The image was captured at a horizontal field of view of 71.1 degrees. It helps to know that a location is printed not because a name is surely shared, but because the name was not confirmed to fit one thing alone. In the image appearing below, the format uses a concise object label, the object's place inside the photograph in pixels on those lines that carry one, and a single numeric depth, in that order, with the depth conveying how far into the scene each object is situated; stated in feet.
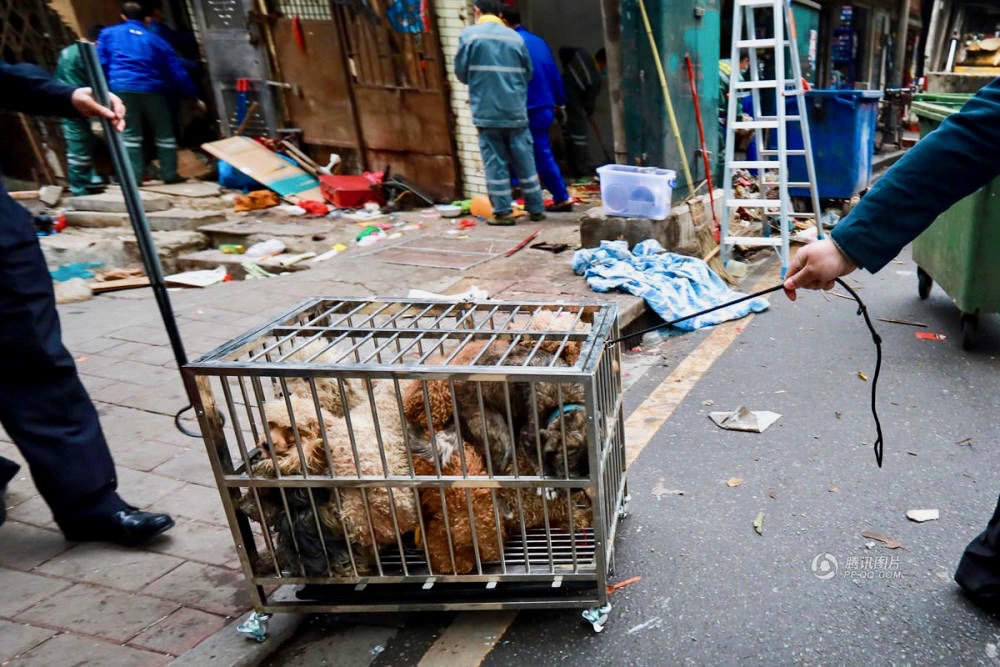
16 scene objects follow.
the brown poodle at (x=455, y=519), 6.79
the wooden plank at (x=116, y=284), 21.37
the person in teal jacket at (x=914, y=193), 5.22
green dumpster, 12.87
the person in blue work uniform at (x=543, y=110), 24.75
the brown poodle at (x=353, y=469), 6.72
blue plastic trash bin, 23.86
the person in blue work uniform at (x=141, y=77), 27.20
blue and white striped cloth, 15.94
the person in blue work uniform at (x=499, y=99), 21.89
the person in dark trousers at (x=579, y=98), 31.81
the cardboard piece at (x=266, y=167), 28.66
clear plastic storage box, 17.78
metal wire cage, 6.44
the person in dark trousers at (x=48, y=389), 7.75
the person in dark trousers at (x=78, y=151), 27.66
